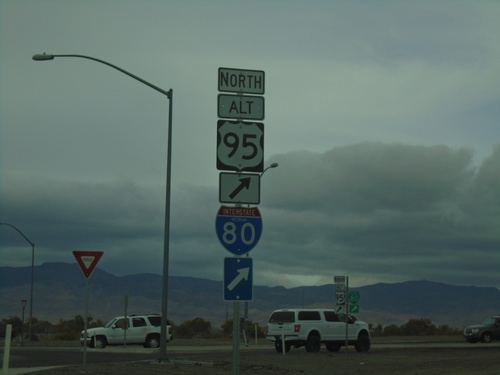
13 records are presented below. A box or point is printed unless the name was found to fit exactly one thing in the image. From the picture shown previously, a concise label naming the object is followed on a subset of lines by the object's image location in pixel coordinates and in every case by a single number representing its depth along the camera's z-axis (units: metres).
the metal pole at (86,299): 24.12
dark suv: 56.00
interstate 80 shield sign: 12.47
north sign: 13.17
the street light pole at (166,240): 30.06
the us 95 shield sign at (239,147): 12.81
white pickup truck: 41.91
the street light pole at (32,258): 60.25
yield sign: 24.98
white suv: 49.38
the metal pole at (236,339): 11.91
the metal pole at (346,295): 36.14
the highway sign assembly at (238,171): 12.47
